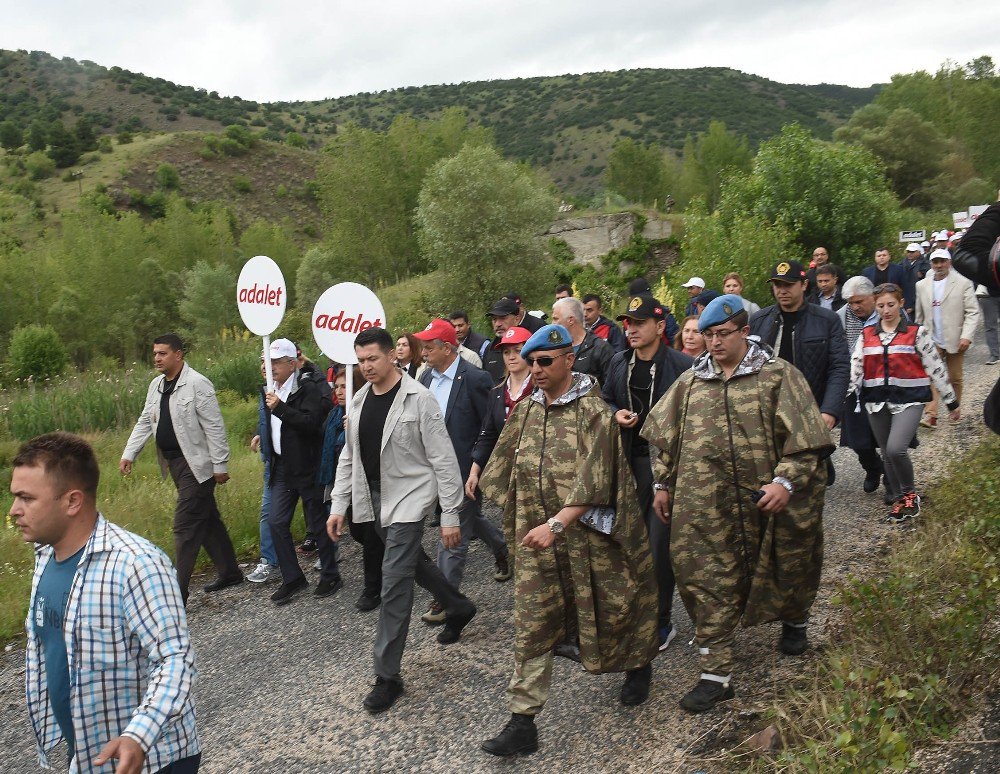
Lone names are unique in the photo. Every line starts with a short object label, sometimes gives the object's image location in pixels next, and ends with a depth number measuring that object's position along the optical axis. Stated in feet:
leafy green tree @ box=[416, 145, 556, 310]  90.99
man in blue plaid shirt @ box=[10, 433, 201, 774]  8.49
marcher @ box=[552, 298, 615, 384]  20.65
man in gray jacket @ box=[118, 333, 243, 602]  22.17
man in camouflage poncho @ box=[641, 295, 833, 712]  13.83
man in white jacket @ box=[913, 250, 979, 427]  33.96
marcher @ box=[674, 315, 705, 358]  20.08
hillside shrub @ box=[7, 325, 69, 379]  78.84
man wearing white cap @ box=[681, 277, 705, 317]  34.71
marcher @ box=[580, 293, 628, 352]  26.84
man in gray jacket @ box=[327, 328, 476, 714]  16.17
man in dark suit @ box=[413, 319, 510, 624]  21.42
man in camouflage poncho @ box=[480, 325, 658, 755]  13.48
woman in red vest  21.72
